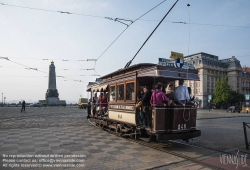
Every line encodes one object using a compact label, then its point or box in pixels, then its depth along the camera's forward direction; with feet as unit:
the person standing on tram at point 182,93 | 28.22
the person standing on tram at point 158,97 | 26.53
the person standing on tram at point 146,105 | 28.53
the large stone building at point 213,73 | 288.30
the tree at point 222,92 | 238.89
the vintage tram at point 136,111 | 26.37
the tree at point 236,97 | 247.19
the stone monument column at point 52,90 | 198.57
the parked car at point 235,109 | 143.95
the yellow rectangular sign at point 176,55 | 33.16
